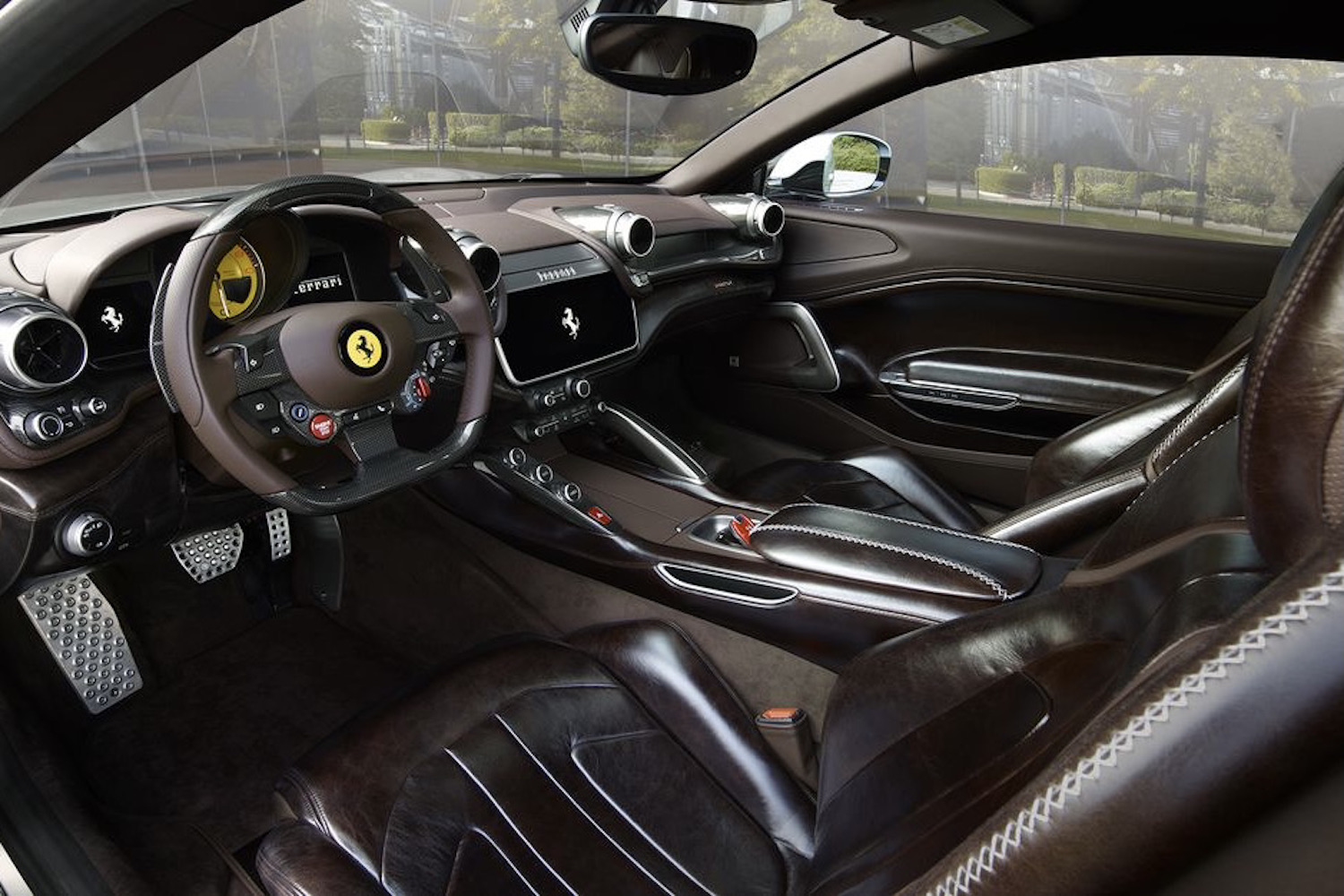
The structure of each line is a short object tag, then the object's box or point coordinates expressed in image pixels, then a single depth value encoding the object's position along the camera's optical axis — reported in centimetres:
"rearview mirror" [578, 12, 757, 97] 184
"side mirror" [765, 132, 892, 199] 304
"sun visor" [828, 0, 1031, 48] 201
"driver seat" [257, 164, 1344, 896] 59
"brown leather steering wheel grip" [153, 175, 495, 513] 148
